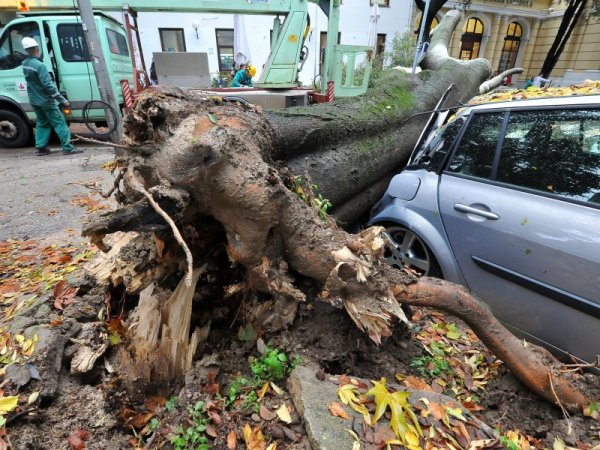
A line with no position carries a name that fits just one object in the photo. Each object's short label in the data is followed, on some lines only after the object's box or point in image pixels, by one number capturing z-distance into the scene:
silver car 2.10
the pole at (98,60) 6.30
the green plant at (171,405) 1.67
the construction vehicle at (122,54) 6.62
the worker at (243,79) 9.95
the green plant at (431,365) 2.12
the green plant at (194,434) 1.51
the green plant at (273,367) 1.78
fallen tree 1.50
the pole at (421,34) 5.31
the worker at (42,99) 6.95
